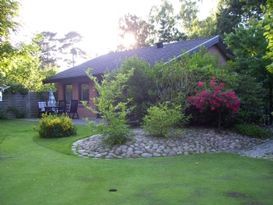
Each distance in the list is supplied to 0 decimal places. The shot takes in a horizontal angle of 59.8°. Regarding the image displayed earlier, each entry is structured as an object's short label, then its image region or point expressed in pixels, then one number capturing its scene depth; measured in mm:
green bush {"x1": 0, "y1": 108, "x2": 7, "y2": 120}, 13124
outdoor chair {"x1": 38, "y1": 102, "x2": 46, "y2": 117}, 13940
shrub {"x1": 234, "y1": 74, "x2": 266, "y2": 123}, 8562
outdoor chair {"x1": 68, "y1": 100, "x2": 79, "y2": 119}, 13226
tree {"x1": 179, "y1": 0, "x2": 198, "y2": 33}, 21777
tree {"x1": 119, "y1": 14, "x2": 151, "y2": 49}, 27232
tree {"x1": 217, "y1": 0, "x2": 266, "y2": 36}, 17115
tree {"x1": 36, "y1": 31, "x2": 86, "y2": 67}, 37534
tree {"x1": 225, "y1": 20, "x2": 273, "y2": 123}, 9325
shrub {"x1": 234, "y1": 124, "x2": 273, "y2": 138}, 8000
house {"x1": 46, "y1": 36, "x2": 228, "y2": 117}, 12675
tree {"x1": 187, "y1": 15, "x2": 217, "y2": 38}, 19102
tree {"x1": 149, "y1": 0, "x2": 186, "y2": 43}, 24768
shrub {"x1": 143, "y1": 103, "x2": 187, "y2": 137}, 6803
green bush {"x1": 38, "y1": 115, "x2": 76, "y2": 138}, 8010
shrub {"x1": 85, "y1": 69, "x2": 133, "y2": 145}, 6578
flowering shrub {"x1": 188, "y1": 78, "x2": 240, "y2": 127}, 7629
